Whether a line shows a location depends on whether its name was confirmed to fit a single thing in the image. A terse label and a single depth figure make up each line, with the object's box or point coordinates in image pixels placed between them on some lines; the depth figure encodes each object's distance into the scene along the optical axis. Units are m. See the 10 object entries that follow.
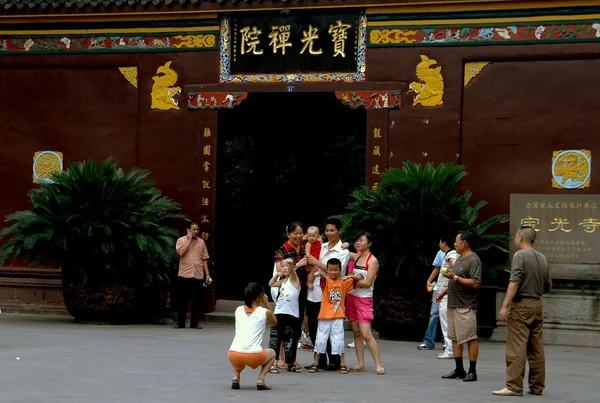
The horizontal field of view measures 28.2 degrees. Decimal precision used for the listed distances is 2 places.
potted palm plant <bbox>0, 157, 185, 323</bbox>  18.30
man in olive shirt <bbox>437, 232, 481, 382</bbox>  12.12
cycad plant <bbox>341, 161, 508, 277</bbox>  17.17
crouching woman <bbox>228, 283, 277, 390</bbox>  11.06
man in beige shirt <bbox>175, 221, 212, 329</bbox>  18.58
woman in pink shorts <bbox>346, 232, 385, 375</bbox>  12.97
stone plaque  17.73
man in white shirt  13.00
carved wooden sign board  19.39
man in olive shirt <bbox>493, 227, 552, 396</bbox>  11.30
